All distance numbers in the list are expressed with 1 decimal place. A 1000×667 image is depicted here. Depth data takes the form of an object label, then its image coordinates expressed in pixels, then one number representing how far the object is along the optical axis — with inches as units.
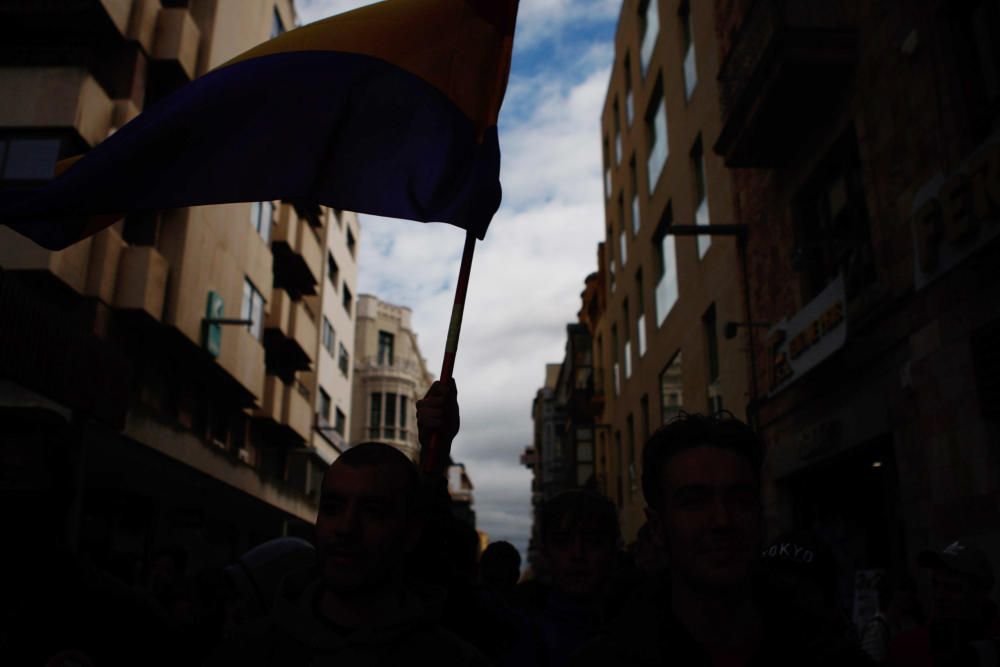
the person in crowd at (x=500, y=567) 218.1
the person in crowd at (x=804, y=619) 75.4
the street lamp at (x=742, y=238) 519.2
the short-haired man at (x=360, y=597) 89.2
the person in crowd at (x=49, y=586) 80.9
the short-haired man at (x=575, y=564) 138.9
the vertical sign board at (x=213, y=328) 741.3
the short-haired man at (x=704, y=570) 79.0
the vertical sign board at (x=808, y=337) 383.6
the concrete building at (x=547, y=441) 2264.1
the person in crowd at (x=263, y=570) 137.3
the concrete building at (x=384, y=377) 2132.1
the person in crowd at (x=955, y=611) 159.9
